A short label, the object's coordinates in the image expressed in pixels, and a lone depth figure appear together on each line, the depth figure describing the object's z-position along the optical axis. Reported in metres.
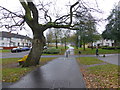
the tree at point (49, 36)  31.52
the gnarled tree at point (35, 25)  7.32
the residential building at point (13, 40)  39.76
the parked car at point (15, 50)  22.46
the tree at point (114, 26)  23.48
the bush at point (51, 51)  19.24
